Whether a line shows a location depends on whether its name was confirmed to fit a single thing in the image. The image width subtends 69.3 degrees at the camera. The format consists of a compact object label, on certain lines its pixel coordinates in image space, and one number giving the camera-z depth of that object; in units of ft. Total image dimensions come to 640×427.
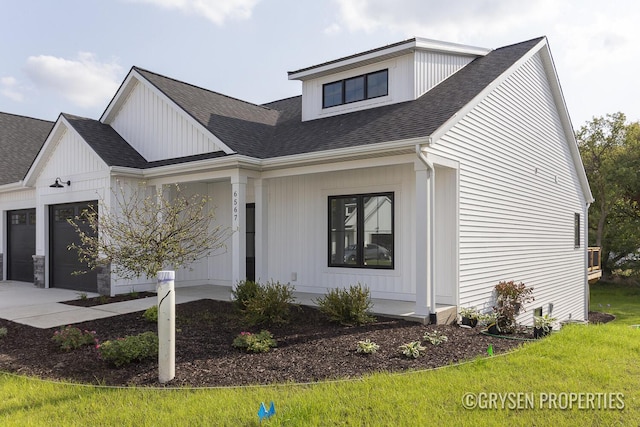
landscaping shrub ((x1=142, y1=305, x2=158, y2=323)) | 25.28
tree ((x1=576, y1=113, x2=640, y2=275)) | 73.82
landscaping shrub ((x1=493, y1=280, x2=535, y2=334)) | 30.92
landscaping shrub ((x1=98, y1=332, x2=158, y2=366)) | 17.37
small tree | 20.98
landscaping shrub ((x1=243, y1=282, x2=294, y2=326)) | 24.68
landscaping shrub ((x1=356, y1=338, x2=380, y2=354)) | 18.83
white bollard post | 15.67
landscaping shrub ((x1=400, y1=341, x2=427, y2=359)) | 18.29
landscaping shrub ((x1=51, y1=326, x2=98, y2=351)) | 19.72
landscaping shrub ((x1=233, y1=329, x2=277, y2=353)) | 19.30
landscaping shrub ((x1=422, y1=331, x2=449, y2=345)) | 20.49
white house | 28.89
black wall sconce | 38.04
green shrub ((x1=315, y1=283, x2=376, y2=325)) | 24.11
